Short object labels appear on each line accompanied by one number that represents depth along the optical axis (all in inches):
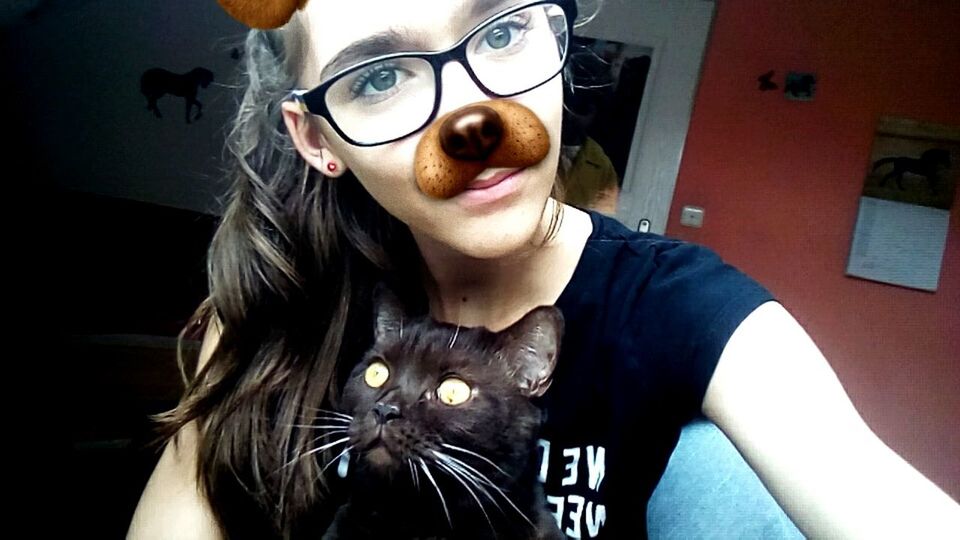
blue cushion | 16.4
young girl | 13.9
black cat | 14.4
